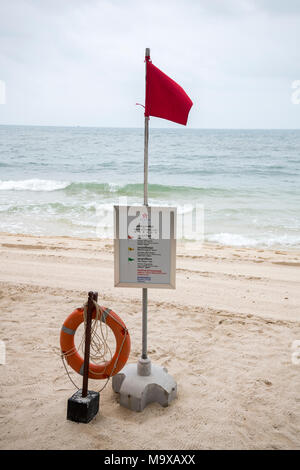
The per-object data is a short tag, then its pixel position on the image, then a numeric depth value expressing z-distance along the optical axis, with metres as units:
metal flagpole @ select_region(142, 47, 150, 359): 2.84
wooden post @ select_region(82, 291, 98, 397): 2.94
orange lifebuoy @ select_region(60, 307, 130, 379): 3.14
